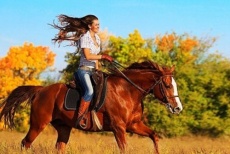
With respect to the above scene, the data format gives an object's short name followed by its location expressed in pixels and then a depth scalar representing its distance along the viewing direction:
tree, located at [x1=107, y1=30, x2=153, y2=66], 40.34
